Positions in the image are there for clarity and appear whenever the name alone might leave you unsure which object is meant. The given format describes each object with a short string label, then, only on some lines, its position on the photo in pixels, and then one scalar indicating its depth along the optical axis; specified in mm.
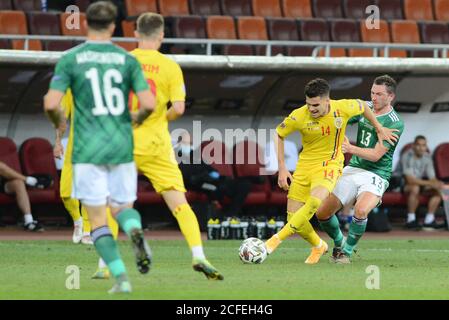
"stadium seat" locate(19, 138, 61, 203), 18703
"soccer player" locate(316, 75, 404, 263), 12180
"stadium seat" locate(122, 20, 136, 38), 19891
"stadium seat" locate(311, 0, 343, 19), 22219
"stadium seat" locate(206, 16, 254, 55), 20172
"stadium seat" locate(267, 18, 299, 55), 20734
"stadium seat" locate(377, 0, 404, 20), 22672
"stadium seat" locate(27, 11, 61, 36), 19375
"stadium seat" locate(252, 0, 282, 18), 21703
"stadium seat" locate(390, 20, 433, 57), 21656
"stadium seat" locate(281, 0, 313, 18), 21922
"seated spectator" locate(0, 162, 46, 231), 17547
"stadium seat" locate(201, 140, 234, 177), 18828
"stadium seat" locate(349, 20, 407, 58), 21203
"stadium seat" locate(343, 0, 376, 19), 22250
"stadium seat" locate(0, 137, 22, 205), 18469
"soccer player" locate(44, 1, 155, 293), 8297
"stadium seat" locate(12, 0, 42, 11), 20094
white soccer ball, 11602
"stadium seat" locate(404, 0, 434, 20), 22844
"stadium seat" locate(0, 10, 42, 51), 19156
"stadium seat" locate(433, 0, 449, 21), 22875
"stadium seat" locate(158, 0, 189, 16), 20938
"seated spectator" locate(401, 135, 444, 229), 19453
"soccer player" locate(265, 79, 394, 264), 11688
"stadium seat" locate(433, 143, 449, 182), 20359
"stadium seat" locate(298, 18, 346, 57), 20859
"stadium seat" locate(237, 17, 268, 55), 20438
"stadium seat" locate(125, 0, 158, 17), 20625
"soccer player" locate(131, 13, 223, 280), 9586
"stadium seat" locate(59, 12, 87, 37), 19188
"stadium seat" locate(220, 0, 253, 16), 21422
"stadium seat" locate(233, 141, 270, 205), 18797
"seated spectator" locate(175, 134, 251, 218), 17734
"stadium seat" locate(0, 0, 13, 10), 20031
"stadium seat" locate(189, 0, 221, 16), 21219
